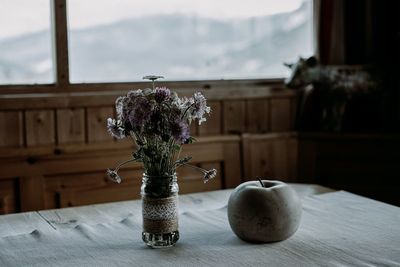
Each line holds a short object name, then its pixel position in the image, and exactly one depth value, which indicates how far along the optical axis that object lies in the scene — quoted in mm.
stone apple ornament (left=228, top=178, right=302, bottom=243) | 1354
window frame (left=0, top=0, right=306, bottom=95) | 2453
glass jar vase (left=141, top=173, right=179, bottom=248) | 1347
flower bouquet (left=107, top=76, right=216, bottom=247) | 1297
